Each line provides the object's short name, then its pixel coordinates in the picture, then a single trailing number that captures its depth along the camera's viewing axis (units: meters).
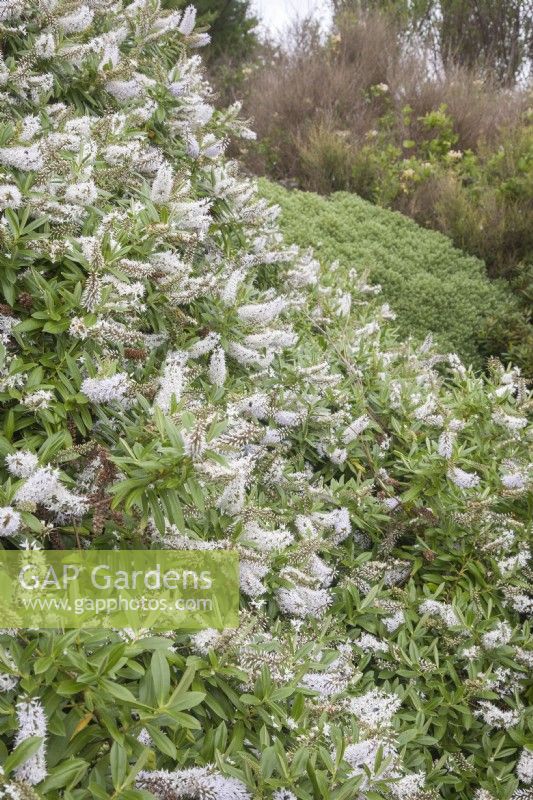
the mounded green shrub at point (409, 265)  6.00
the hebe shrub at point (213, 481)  1.39
